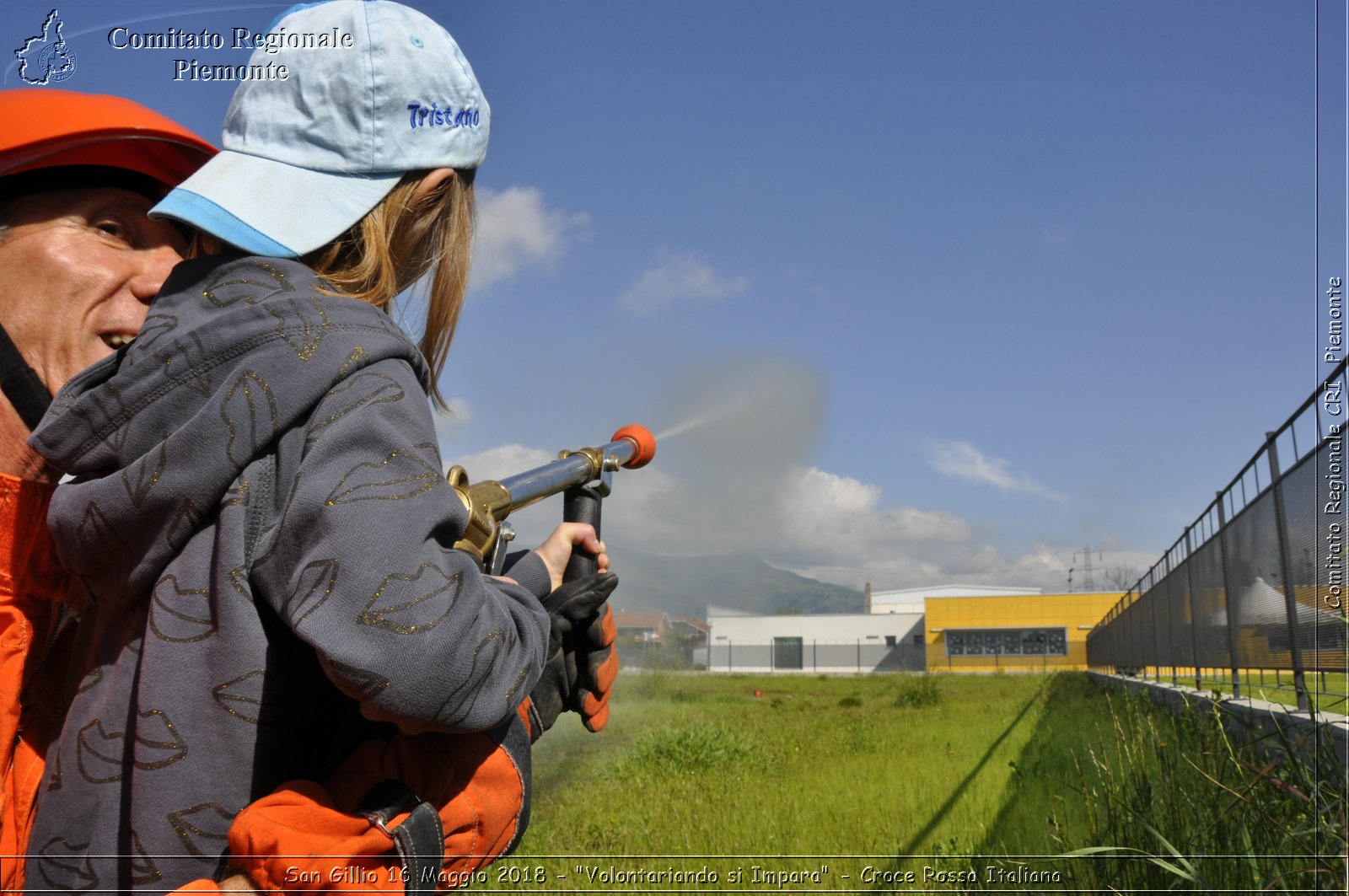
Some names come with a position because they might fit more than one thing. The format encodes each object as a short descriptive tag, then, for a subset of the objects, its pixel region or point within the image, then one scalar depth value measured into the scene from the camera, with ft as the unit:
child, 3.10
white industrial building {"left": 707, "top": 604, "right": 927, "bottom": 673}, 211.20
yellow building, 189.26
